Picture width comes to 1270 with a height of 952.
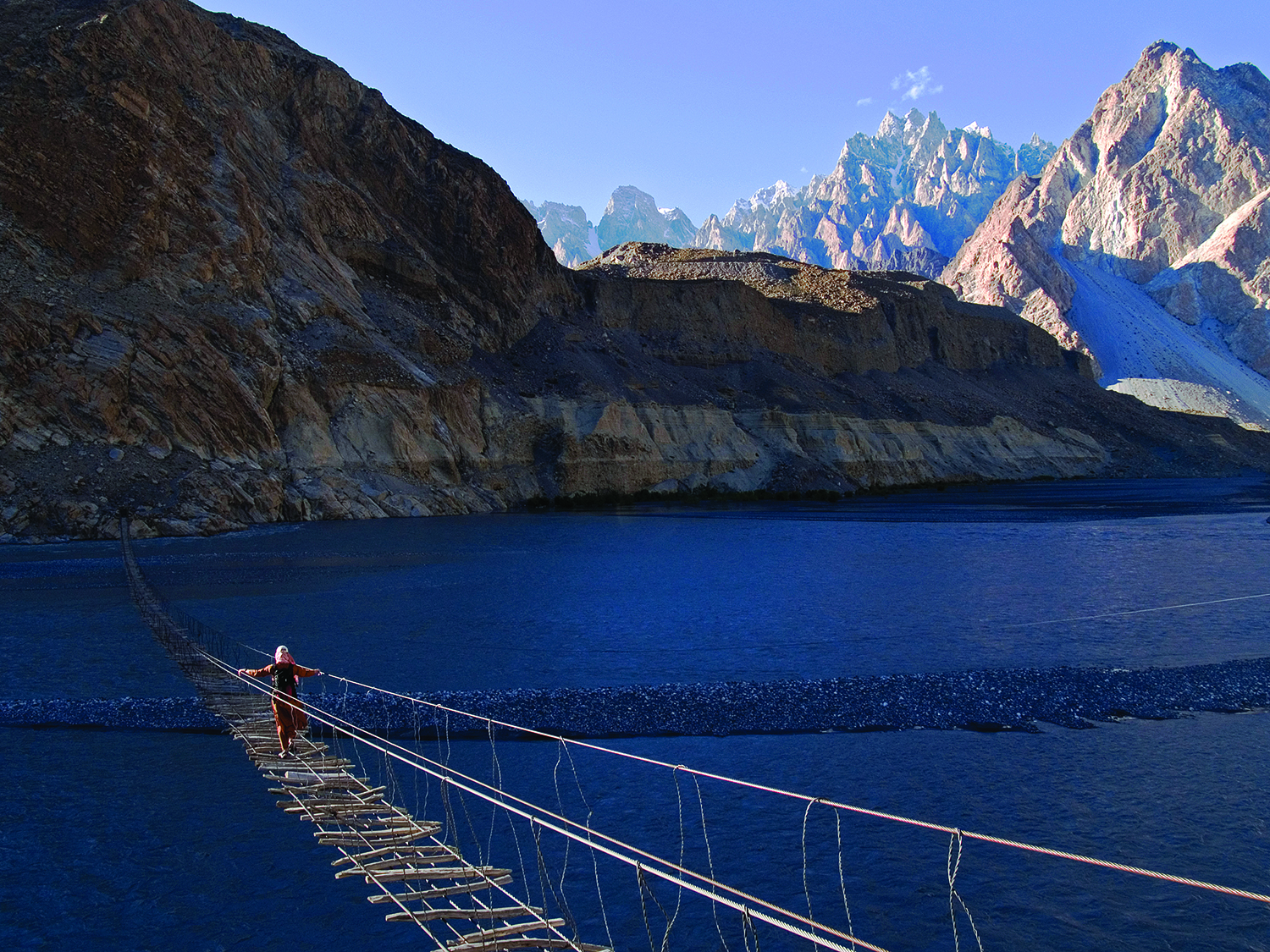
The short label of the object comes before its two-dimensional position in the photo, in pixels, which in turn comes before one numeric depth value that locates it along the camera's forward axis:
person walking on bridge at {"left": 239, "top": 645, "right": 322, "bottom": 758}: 13.11
